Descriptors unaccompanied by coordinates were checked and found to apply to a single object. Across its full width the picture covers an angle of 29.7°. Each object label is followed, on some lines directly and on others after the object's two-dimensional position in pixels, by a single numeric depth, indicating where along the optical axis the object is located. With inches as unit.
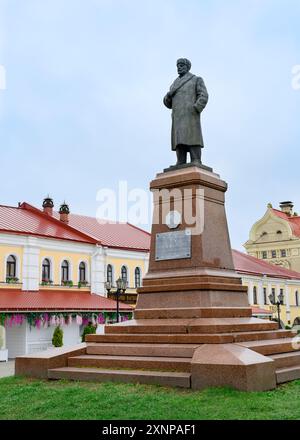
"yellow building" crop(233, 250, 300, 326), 1823.3
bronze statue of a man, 507.2
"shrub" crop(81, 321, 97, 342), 1163.3
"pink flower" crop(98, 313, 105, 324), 1224.2
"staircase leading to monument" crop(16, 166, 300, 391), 347.3
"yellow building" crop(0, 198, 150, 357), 1122.7
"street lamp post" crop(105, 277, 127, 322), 996.4
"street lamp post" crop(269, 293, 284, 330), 1349.0
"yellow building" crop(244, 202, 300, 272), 2301.9
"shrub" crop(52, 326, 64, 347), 1104.2
